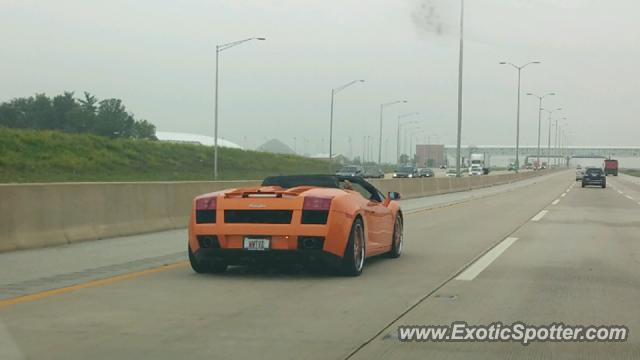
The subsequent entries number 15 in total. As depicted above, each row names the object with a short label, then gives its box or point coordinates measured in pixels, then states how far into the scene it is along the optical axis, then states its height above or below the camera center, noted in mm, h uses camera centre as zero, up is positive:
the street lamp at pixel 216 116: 52400 +2134
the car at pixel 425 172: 81475 -1743
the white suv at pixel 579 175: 79700 -1536
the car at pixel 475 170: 98462 -1609
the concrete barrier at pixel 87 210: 13250 -1109
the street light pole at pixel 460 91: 51500 +3911
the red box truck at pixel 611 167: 118750 -1076
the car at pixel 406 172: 72688 -1468
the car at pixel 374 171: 76750 -1612
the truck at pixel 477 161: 103738 -684
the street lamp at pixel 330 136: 65275 +1310
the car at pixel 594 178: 61156 -1367
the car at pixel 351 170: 61406 -1195
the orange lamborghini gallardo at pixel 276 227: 10445 -931
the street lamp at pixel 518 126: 78188 +2842
